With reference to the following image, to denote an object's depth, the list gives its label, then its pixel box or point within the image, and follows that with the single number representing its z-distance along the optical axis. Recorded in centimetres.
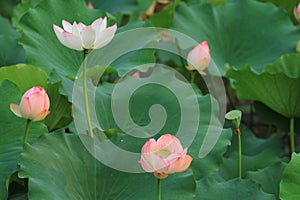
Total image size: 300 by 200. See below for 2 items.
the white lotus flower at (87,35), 541
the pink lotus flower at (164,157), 512
